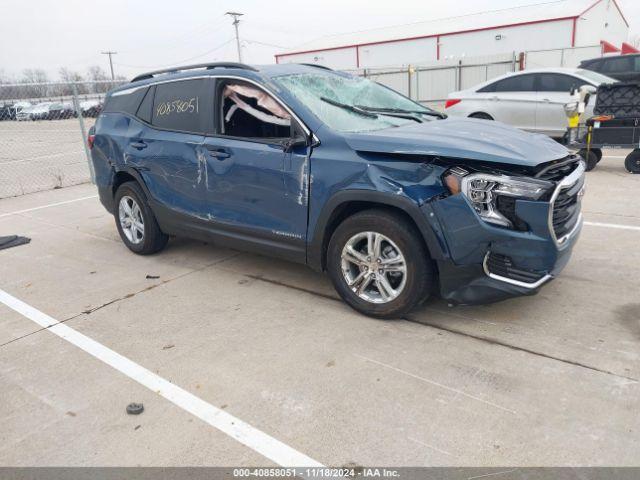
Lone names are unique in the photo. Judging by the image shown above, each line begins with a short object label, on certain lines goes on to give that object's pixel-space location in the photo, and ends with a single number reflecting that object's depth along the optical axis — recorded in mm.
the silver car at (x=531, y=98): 9977
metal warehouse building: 30297
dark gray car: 13883
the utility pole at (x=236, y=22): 56312
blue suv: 3285
